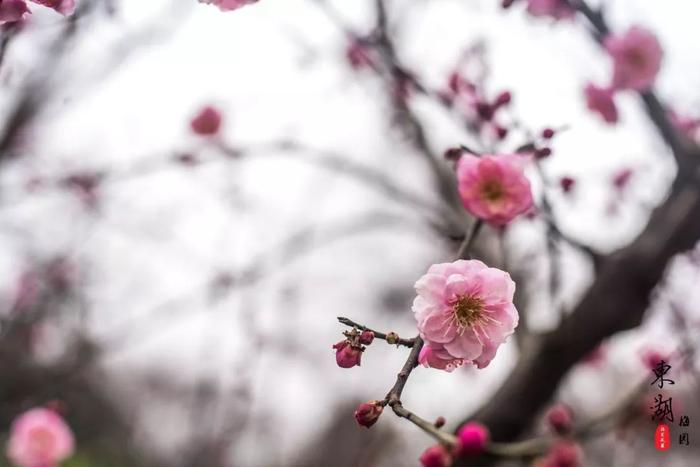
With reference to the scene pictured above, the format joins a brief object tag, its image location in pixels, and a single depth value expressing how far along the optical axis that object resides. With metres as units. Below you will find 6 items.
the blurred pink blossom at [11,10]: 0.76
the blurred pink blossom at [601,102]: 1.03
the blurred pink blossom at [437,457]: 0.76
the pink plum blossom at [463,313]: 0.75
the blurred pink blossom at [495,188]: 0.80
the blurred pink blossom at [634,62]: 0.91
